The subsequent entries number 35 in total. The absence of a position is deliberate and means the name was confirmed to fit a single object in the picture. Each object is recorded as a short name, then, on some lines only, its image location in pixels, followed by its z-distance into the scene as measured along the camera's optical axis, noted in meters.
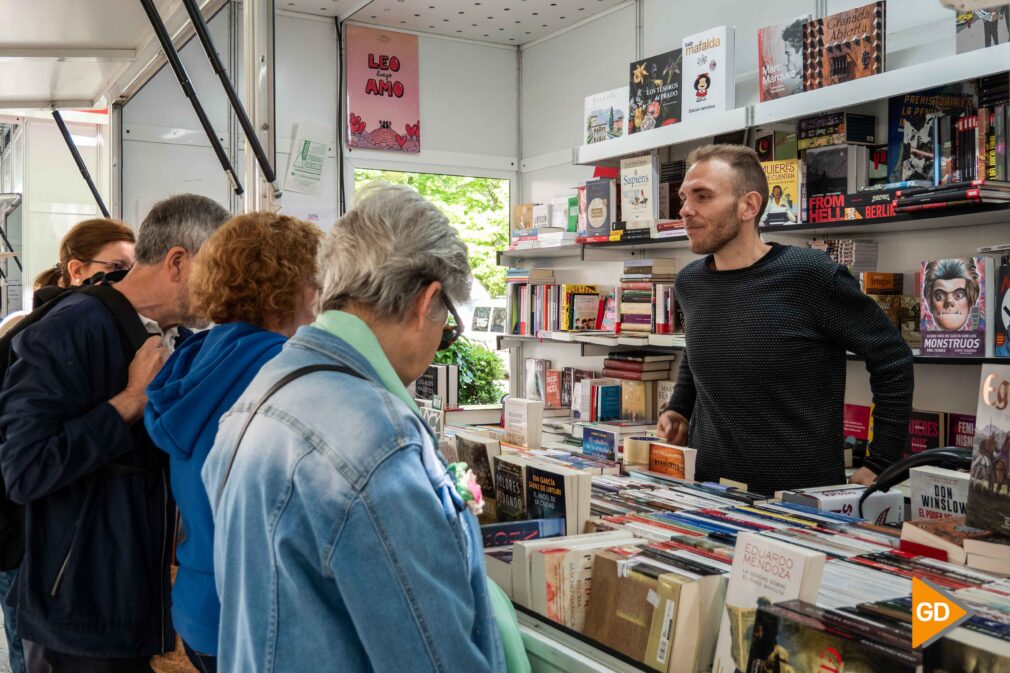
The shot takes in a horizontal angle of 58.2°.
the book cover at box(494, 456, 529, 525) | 1.91
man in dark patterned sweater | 2.69
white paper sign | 3.23
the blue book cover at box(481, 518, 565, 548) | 1.77
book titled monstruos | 3.44
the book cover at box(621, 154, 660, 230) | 5.02
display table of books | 1.16
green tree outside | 11.16
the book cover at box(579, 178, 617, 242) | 5.33
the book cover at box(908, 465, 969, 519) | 1.96
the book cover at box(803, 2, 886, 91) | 3.81
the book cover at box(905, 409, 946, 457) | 3.80
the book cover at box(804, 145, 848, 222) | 3.97
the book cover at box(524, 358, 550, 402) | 6.47
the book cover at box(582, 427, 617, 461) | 2.69
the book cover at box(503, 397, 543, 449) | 2.68
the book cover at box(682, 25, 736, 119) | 4.55
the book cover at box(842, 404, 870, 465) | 4.07
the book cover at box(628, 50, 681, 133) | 4.82
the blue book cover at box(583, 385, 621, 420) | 5.36
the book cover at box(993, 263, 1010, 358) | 3.36
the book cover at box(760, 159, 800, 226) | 4.13
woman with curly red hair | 1.67
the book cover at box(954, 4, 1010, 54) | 3.38
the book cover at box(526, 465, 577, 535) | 1.78
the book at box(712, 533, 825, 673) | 1.21
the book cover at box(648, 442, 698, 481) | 2.47
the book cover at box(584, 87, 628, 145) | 5.21
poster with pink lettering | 6.70
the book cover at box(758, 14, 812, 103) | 4.17
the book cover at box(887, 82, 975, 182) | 3.73
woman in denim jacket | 1.05
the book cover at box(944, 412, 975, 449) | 3.73
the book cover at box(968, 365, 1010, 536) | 1.60
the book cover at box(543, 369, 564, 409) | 6.28
